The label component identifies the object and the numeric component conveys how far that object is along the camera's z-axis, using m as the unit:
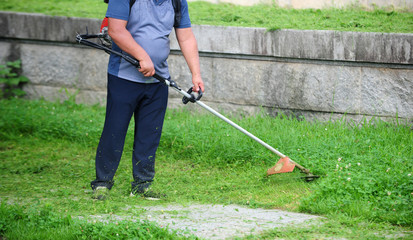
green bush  15.37
